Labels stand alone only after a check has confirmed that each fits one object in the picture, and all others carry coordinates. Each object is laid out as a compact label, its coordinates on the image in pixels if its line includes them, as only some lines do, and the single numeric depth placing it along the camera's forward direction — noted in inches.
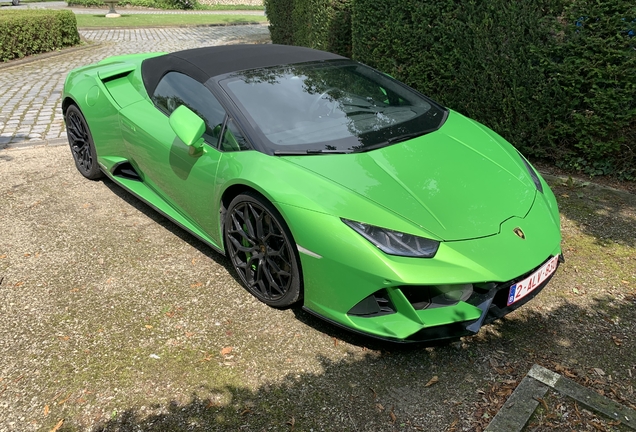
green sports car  94.8
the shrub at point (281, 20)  450.7
